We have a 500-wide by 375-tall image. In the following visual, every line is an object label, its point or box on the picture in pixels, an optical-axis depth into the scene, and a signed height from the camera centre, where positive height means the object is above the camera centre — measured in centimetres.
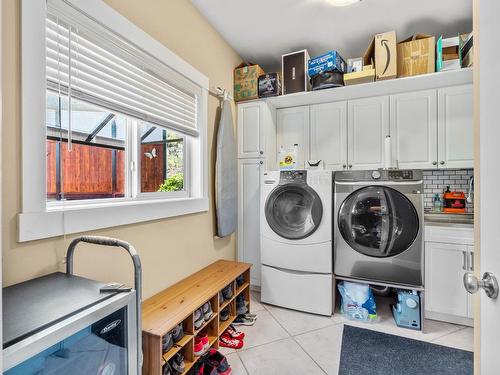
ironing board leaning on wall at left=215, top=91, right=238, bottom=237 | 242 +10
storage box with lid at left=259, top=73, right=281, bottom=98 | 274 +103
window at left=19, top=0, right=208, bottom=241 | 113 +39
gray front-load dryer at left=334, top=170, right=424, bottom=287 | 214 -35
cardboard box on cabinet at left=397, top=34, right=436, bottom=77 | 230 +113
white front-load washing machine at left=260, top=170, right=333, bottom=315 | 236 -50
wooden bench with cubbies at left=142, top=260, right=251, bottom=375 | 134 -72
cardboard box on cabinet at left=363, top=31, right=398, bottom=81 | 232 +114
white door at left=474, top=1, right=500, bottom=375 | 68 +3
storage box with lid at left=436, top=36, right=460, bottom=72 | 226 +112
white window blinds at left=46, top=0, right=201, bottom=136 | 124 +65
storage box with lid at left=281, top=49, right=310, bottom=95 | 267 +115
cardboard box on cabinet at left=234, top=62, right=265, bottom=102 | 279 +110
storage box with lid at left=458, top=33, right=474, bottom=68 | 213 +110
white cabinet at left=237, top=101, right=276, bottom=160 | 282 +59
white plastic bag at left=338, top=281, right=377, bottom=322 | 229 -102
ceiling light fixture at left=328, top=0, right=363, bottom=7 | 203 +141
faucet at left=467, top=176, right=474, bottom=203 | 255 -7
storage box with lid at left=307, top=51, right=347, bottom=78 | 248 +115
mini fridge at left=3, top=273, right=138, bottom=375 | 69 -40
